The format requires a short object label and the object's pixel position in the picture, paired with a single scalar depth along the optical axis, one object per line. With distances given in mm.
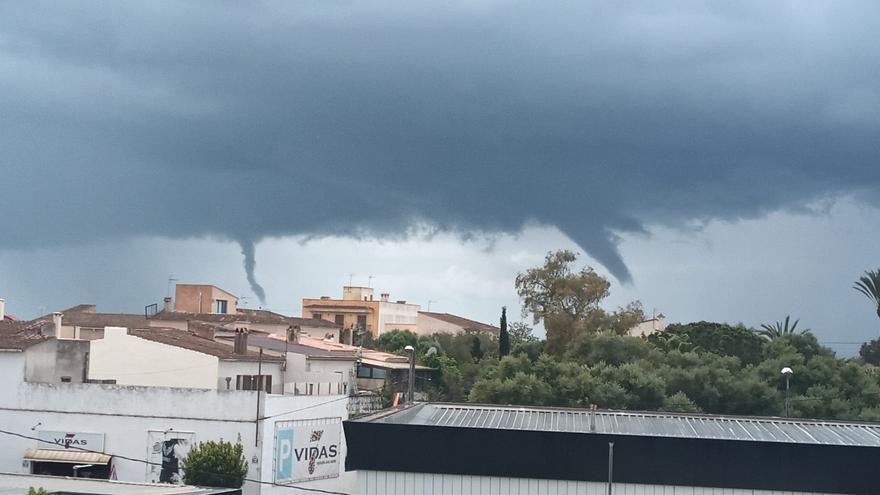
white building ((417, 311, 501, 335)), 155000
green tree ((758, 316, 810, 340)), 121181
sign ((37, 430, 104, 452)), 55969
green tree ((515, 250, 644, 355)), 104188
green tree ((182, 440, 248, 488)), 52938
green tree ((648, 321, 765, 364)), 101812
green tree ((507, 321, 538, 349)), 121212
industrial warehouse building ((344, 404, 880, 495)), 33000
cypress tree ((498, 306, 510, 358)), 108750
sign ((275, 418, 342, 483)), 57688
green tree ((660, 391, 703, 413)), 74250
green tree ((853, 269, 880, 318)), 121438
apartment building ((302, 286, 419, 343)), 160375
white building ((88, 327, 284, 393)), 60688
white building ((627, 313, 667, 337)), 144788
